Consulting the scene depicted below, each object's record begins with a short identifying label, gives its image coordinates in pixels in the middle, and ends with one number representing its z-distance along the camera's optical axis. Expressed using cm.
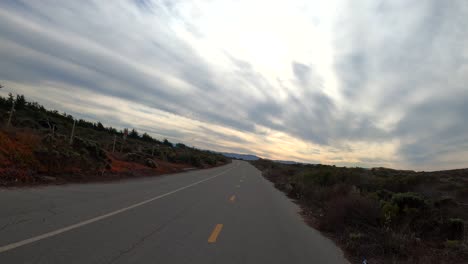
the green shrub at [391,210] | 1017
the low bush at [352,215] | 970
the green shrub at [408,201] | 1103
